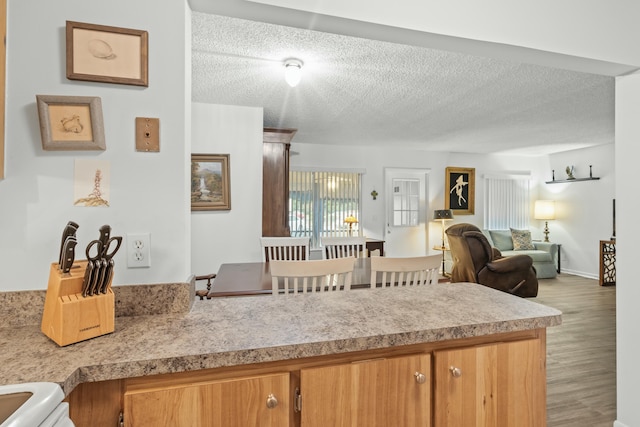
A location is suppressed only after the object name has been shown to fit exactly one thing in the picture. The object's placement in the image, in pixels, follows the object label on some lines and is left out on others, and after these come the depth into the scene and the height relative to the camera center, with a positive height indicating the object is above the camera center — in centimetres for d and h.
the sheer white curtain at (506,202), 665 +23
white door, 614 +2
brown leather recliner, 436 -71
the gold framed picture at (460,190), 642 +45
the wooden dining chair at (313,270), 176 -31
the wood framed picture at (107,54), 105 +52
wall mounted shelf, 571 +62
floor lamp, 595 -4
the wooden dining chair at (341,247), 313 -33
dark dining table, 191 -45
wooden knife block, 87 -27
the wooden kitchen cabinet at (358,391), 81 -49
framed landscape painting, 345 +31
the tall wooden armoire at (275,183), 389 +35
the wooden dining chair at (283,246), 310 -33
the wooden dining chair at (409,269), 185 -32
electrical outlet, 110 -13
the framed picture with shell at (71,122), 103 +29
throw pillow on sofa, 605 -50
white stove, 56 -34
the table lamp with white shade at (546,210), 646 +6
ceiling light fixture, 249 +108
